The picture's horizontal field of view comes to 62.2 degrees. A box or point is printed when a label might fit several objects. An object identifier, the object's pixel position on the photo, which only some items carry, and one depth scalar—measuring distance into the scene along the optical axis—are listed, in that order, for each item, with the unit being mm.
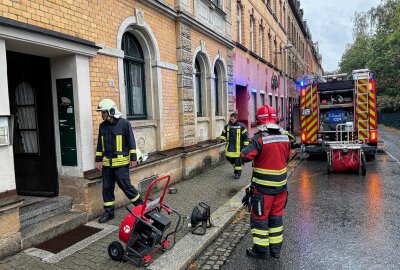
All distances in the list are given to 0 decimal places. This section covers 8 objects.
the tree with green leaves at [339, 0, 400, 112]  28545
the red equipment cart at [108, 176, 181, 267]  3668
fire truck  11133
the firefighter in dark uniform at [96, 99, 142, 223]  5074
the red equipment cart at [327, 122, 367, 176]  8977
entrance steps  4355
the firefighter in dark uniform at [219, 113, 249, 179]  8516
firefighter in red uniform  3934
